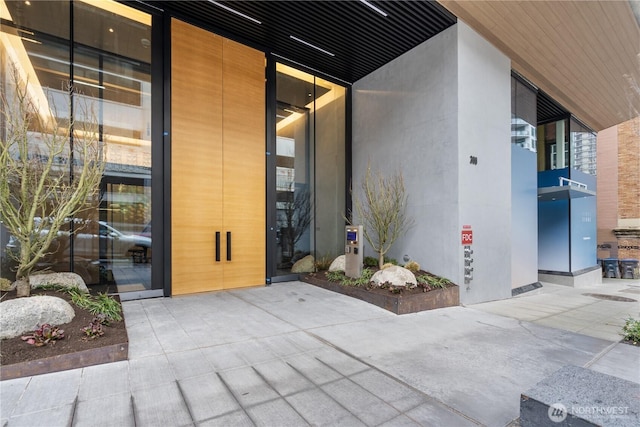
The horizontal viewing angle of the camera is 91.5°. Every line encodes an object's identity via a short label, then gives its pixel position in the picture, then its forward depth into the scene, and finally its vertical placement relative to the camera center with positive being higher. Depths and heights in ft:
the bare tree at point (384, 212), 26.94 +0.21
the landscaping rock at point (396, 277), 22.27 -4.61
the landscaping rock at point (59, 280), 15.87 -3.48
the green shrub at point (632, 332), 15.71 -6.08
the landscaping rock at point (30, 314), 11.58 -3.92
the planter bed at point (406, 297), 19.90 -5.74
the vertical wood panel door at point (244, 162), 25.71 +4.46
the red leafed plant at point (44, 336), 11.32 -4.52
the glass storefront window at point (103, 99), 19.22 +7.64
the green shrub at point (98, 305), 14.60 -4.45
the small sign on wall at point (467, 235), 23.94 -1.59
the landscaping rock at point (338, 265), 28.27 -4.64
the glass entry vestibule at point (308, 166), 29.35 +4.84
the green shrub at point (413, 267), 25.58 -4.33
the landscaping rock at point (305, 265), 29.81 -4.96
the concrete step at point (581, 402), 6.87 -4.51
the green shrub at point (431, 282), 22.62 -5.03
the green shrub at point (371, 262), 29.40 -4.51
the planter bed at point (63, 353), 10.44 -4.95
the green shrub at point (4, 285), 15.02 -3.43
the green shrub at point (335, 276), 26.03 -5.30
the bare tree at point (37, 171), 13.82 +2.18
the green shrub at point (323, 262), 30.63 -4.78
